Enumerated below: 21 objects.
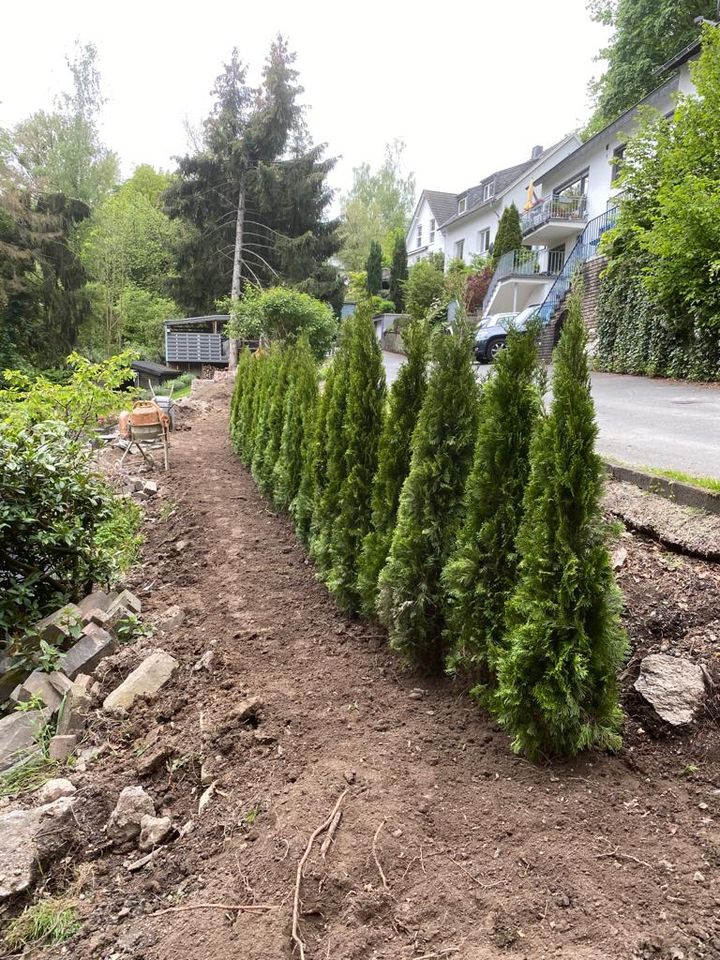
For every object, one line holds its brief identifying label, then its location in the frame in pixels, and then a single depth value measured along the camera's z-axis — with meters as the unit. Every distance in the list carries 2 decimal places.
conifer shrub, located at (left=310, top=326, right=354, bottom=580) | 4.50
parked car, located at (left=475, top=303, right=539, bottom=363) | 15.75
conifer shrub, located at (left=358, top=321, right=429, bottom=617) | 3.56
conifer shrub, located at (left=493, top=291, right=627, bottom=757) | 2.21
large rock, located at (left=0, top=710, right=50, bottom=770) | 3.35
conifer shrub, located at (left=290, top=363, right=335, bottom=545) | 4.97
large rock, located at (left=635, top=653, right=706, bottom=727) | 2.27
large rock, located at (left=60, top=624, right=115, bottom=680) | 4.02
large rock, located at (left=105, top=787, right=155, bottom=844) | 2.40
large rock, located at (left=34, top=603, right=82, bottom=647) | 4.35
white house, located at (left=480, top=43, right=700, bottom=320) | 19.50
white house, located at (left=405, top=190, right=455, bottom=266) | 42.72
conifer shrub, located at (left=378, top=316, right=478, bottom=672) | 3.08
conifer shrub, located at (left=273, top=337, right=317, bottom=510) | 6.14
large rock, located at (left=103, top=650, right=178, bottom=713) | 3.39
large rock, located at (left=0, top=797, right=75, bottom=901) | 2.27
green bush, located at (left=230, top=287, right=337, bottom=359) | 18.41
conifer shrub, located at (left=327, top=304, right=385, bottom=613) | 4.08
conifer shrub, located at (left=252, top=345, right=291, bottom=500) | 7.43
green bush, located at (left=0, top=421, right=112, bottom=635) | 4.59
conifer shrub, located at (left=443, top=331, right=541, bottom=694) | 2.59
